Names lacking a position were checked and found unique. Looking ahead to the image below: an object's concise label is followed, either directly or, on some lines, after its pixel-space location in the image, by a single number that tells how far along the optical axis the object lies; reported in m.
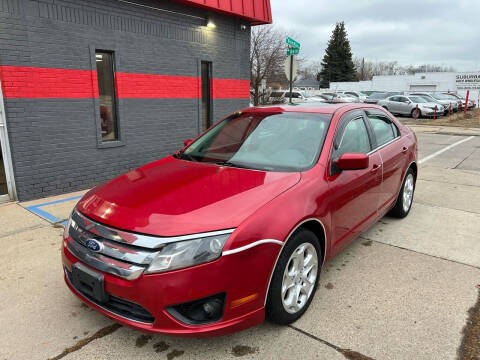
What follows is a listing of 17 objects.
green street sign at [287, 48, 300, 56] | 9.48
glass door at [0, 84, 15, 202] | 5.47
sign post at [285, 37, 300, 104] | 9.45
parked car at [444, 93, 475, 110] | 29.68
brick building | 5.60
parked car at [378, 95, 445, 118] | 22.77
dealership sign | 37.13
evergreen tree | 57.97
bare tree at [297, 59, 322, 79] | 81.26
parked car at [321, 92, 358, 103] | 29.83
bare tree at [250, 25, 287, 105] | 19.00
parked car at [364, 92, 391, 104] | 25.42
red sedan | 2.23
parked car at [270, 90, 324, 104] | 19.58
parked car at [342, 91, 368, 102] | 30.58
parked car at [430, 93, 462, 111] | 25.76
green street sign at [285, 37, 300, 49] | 9.37
